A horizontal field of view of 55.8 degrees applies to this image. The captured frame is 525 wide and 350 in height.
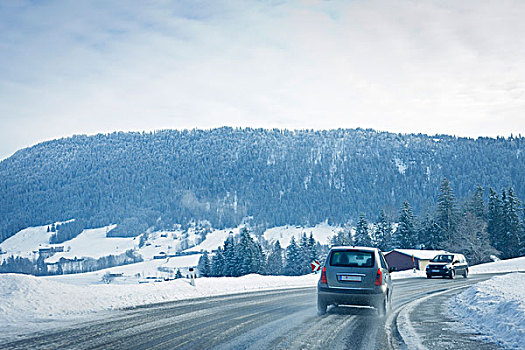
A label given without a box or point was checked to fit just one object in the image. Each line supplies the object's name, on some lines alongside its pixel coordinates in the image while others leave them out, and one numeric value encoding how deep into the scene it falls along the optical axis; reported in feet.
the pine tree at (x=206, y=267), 279.69
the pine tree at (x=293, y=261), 304.09
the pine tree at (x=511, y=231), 259.19
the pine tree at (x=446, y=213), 269.23
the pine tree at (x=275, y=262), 319.06
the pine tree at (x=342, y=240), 335.47
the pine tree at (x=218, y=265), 263.70
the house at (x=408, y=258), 232.53
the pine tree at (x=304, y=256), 298.15
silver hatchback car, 45.03
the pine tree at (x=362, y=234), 284.00
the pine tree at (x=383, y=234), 292.61
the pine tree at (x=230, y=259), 258.16
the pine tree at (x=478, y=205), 281.72
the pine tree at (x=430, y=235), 267.80
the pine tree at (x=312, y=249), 298.39
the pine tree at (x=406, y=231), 275.59
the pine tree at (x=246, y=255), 255.09
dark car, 124.57
